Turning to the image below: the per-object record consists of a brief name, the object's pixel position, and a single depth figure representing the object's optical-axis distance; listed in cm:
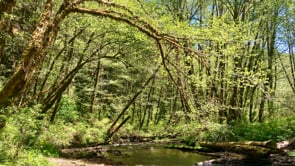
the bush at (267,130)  1986
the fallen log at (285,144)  1674
